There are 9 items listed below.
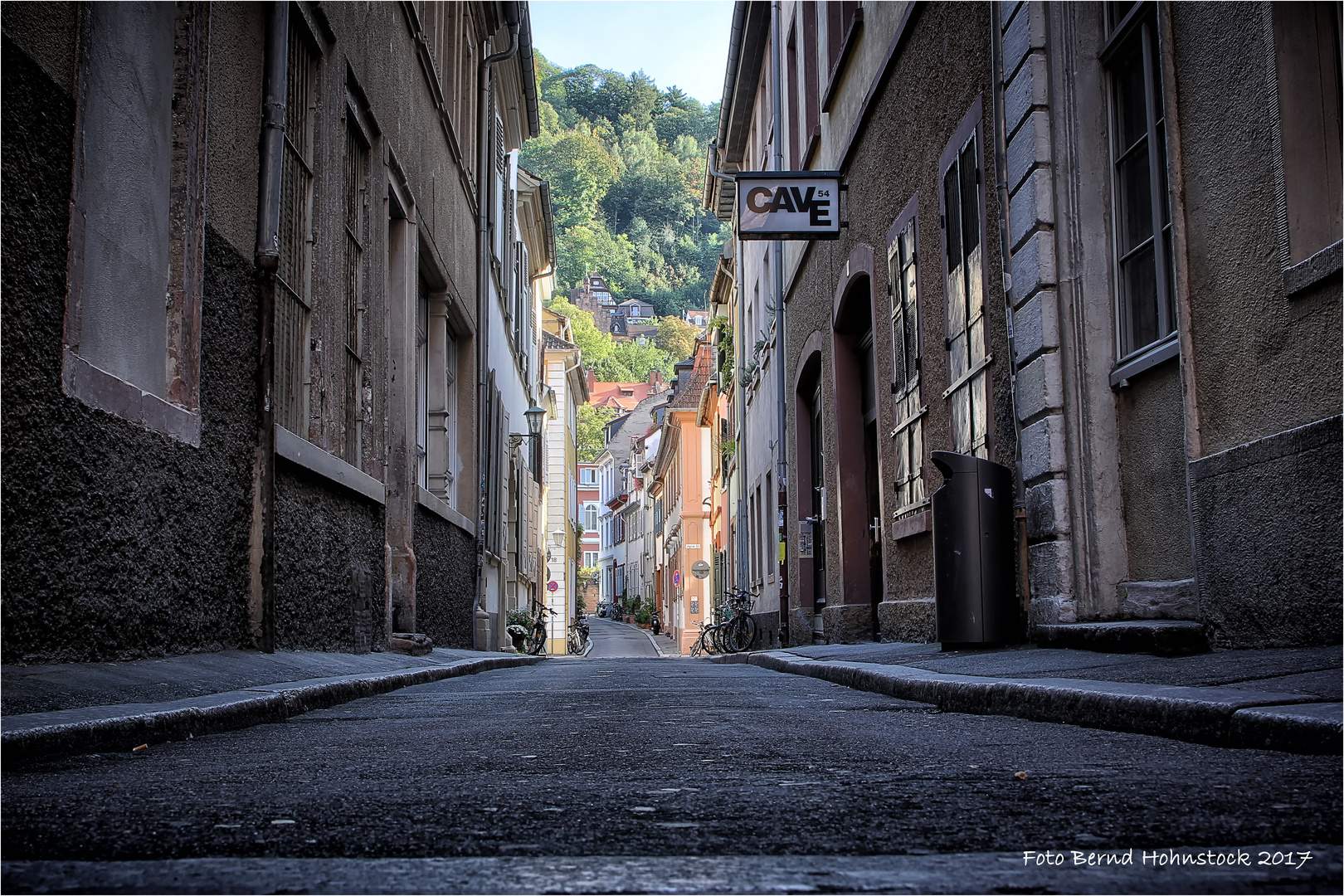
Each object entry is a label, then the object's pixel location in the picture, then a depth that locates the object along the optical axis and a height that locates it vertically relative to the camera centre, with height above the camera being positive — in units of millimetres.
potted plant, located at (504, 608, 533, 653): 20922 -1016
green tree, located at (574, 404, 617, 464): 94500 +10740
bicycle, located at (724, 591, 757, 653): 20500 -1085
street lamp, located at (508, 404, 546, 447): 23781 +3099
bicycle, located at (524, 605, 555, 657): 23078 -1341
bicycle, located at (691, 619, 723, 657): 21906 -1439
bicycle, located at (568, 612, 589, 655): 31612 -1828
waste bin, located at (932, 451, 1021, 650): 6633 +65
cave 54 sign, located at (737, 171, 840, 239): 11531 +3414
